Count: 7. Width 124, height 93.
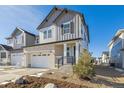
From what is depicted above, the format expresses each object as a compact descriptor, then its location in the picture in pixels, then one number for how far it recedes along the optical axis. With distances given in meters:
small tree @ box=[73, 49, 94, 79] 5.12
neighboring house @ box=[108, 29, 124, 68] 11.61
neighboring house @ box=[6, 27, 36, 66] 11.85
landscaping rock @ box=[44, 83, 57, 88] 4.02
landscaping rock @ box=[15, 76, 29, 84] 4.44
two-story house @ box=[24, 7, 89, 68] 8.37
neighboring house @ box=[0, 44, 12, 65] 13.39
